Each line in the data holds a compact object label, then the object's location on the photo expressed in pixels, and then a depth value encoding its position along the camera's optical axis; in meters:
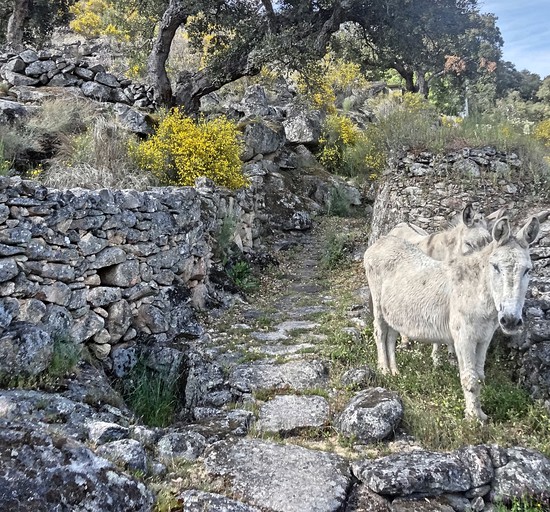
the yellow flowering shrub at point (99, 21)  19.19
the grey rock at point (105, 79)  12.64
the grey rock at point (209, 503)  3.35
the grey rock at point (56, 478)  2.64
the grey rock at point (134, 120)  10.83
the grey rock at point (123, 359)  6.27
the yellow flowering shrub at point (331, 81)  13.11
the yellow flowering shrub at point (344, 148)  17.22
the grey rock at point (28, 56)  12.12
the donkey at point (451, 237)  6.21
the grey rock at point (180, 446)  3.99
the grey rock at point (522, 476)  3.68
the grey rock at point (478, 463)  3.79
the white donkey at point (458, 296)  4.22
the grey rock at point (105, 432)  3.75
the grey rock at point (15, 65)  11.90
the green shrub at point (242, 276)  9.81
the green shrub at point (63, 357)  5.00
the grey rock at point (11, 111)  8.91
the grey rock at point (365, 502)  3.65
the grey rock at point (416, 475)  3.69
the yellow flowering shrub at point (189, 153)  9.27
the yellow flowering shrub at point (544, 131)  16.91
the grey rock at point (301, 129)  17.80
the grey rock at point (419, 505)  3.60
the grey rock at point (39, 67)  12.08
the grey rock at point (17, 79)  11.63
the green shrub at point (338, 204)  16.22
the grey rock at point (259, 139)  14.41
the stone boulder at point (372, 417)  4.59
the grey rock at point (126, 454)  3.44
